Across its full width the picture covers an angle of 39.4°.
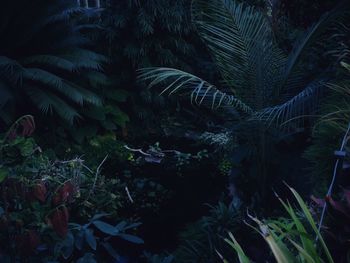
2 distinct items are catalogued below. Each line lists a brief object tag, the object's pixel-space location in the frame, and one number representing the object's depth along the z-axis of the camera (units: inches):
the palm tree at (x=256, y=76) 145.0
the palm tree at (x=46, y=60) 204.8
